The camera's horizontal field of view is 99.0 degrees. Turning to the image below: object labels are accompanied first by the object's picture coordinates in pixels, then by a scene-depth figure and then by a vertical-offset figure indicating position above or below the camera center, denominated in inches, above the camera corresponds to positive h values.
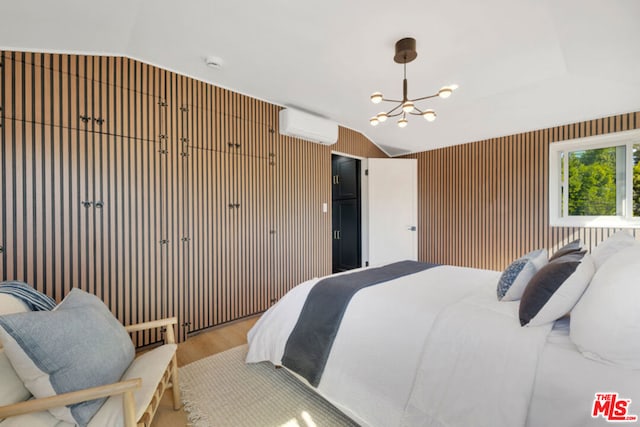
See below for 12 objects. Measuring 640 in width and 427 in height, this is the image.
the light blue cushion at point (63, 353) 41.1 -22.5
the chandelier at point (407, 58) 80.5 +50.8
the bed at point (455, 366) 38.5 -25.9
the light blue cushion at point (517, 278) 61.8 -15.4
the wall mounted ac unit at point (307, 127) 134.6 +44.8
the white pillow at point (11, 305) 48.3 -16.2
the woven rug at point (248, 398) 64.1 -48.4
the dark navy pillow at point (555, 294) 47.8 -14.7
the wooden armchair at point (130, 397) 38.8 -31.6
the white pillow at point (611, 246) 60.1 -8.4
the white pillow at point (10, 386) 41.6 -26.8
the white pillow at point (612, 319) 37.3 -15.7
